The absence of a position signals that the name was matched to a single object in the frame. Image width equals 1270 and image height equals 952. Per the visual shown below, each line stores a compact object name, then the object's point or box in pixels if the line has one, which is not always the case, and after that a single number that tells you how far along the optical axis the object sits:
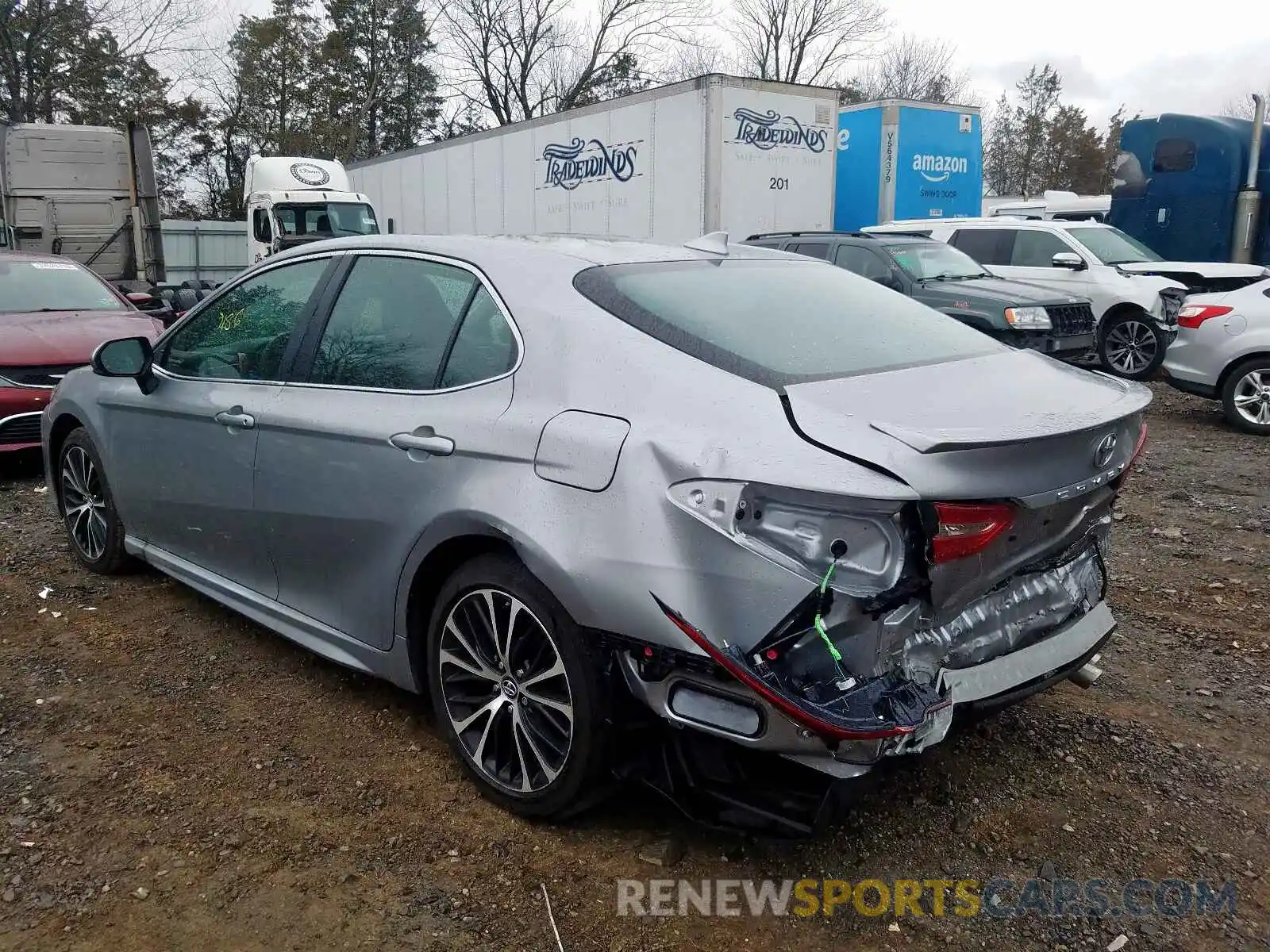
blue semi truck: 13.50
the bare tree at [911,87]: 51.62
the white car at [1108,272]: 11.45
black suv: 9.89
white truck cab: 17.11
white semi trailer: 12.62
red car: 6.65
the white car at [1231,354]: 8.62
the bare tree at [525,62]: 39.69
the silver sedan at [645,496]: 2.26
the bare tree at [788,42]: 45.12
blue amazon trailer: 15.04
